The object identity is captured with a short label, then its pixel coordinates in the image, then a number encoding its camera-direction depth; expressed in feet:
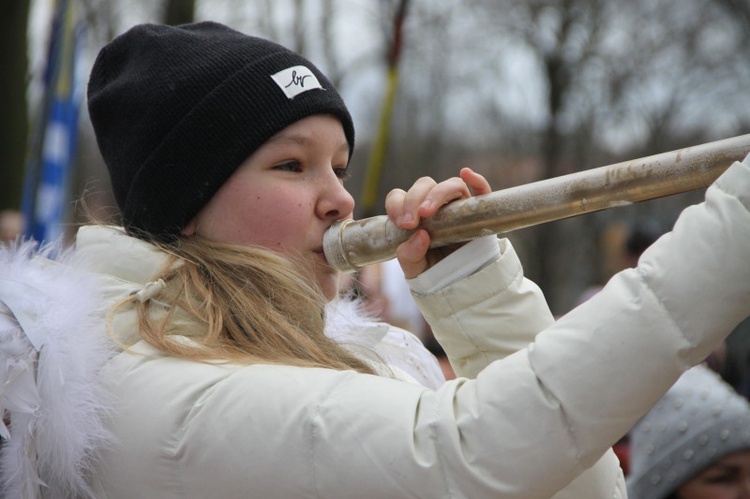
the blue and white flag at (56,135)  35.86
